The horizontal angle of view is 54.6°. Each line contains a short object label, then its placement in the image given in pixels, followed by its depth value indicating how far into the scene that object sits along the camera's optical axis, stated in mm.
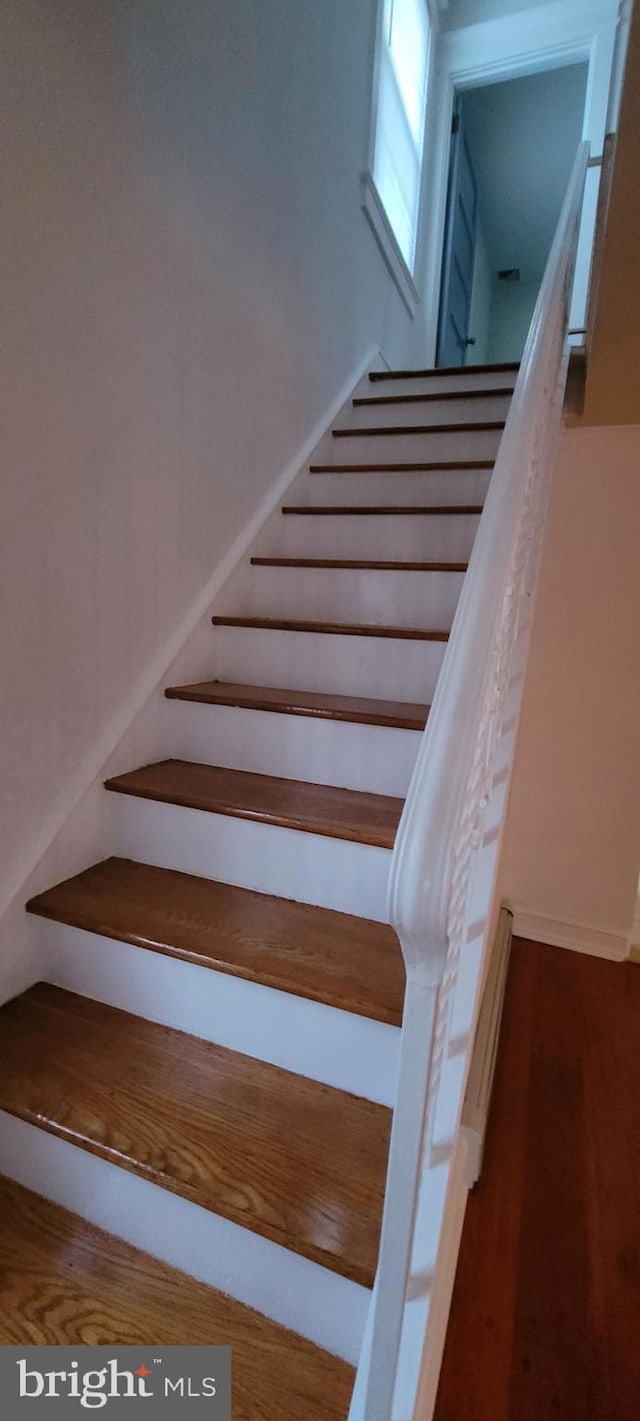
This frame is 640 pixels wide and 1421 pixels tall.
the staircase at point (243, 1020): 808
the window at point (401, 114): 2746
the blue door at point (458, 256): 3693
